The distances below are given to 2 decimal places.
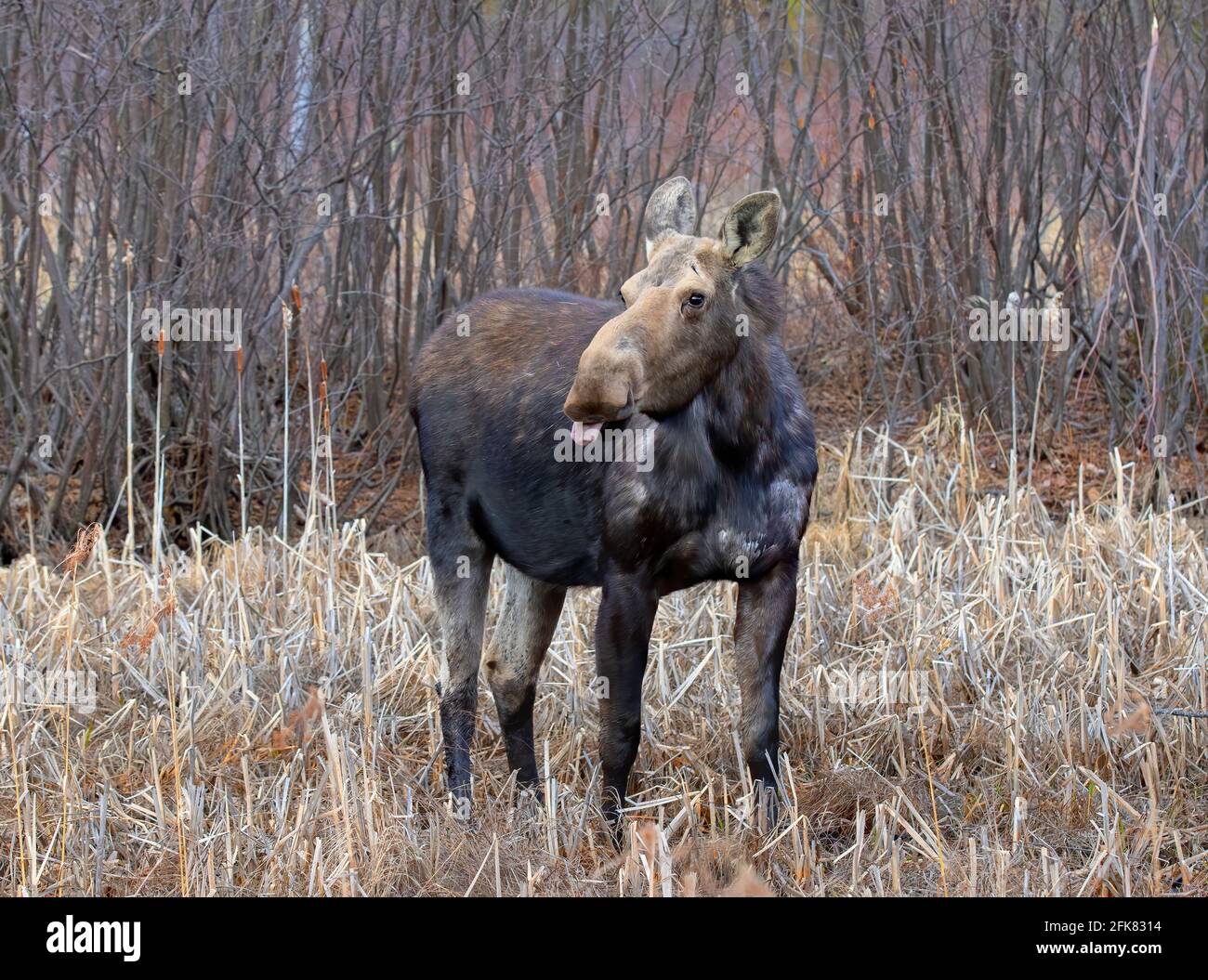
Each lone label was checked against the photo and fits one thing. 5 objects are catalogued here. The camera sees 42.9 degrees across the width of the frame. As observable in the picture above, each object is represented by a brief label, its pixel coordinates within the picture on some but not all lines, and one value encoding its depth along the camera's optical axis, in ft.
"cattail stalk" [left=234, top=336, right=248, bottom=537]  22.68
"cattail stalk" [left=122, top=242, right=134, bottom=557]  20.86
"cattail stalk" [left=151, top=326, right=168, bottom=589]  19.97
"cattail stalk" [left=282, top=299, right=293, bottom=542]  24.80
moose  15.64
